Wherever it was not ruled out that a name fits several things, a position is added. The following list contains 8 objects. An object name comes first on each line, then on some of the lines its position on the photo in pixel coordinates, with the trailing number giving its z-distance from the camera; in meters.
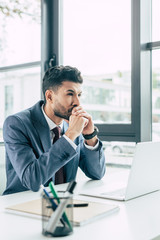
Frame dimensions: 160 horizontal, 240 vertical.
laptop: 1.32
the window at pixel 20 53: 3.17
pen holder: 0.88
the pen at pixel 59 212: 0.88
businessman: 1.54
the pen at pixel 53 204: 0.91
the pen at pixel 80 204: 1.17
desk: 0.92
